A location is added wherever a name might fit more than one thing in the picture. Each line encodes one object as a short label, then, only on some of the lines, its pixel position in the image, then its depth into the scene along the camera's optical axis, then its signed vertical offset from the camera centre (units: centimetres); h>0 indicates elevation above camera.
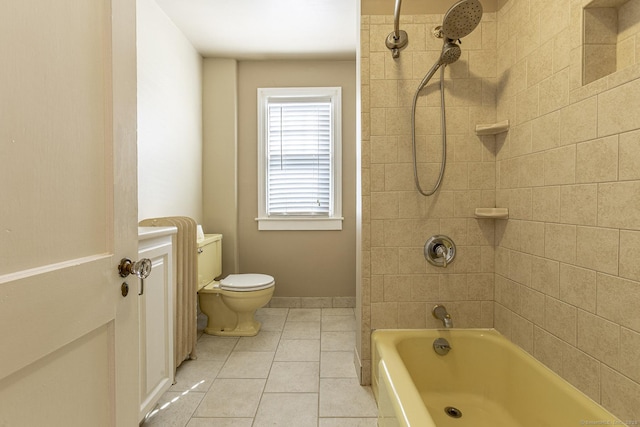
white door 54 -1
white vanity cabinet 138 -55
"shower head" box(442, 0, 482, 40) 125 +80
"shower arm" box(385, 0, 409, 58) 156 +87
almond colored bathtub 110 -79
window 308 +47
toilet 234 -72
